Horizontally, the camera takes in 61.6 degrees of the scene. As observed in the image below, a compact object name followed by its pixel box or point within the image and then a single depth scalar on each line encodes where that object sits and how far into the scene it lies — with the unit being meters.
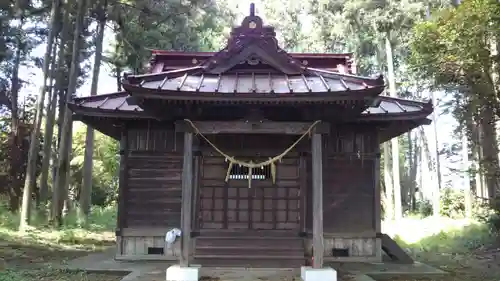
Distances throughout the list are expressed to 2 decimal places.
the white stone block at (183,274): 7.20
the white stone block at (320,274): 7.11
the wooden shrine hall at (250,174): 8.33
